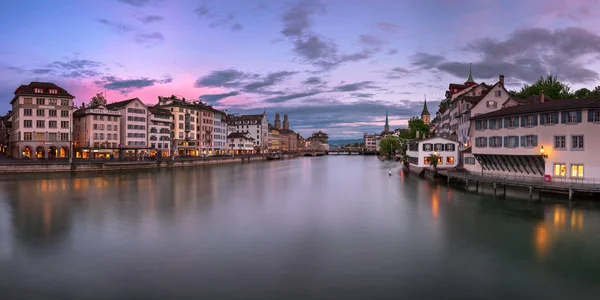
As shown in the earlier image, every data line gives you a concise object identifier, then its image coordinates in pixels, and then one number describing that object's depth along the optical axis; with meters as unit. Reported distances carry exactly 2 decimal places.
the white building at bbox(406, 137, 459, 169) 66.94
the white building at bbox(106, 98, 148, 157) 94.75
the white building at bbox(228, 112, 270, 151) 184.88
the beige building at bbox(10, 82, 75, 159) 77.12
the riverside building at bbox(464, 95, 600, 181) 36.97
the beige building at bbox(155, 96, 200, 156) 113.62
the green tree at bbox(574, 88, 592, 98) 75.25
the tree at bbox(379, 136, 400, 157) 166.62
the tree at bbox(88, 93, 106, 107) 127.66
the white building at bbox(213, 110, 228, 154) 135.38
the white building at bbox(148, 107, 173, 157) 101.62
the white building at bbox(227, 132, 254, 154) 152.50
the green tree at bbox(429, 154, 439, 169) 65.12
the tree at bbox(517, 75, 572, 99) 78.06
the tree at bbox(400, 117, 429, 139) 108.98
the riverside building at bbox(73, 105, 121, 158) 88.94
